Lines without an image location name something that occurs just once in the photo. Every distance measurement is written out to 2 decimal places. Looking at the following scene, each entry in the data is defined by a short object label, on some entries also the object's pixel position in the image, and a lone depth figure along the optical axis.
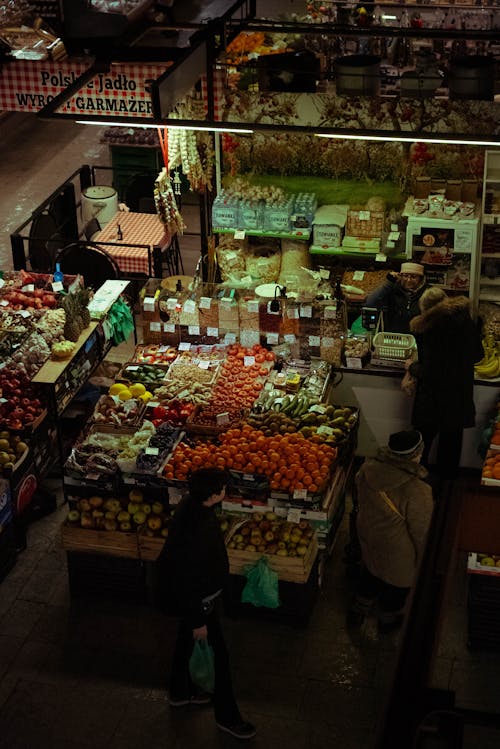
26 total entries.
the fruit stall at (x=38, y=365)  7.62
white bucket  12.32
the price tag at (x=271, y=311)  8.65
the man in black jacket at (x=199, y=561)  5.39
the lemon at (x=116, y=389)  8.27
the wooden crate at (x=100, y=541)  6.87
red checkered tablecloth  10.98
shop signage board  8.67
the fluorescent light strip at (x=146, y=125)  6.28
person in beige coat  5.98
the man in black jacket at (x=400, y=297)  8.52
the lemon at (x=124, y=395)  8.18
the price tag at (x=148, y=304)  8.88
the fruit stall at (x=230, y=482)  6.75
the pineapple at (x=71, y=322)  8.59
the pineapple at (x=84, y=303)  8.77
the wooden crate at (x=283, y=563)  6.55
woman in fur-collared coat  7.59
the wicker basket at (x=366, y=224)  9.89
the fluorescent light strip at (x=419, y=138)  6.10
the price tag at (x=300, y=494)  6.72
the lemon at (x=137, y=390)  8.29
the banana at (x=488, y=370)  8.20
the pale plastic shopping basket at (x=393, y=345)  8.34
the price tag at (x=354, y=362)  8.40
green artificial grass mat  10.11
